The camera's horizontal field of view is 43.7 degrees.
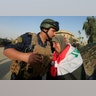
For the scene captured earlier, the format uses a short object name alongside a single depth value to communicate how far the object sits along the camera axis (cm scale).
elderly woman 128
